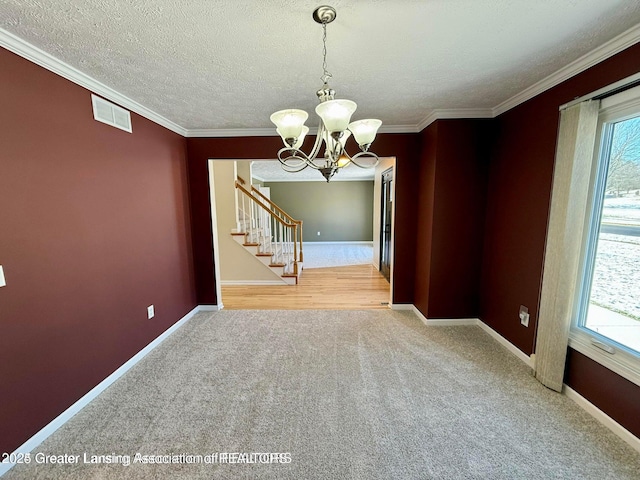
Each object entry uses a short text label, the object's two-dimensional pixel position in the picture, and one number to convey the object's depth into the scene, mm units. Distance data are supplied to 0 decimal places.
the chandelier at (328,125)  1289
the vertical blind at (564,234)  1737
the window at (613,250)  1577
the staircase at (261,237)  4945
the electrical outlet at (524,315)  2322
